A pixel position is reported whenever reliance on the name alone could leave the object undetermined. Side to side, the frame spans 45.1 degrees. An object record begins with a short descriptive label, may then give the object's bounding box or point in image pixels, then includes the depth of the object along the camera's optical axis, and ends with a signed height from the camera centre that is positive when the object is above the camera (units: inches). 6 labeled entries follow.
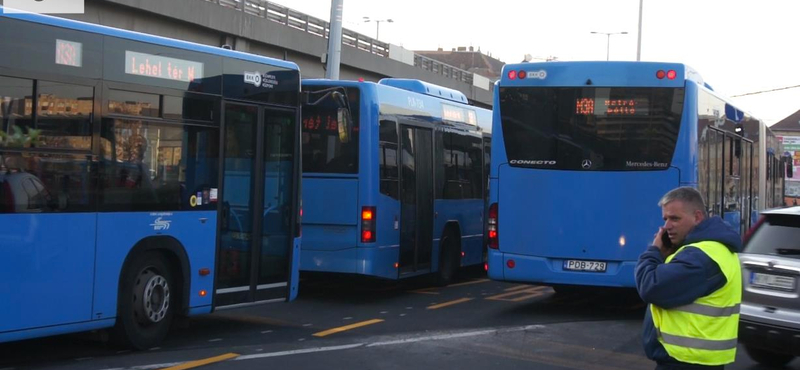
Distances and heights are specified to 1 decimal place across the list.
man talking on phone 182.9 -15.0
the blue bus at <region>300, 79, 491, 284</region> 526.9 +10.4
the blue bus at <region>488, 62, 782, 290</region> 474.0 +22.5
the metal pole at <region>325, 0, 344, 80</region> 807.1 +133.9
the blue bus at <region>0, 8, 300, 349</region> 318.0 +5.6
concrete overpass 956.6 +201.1
